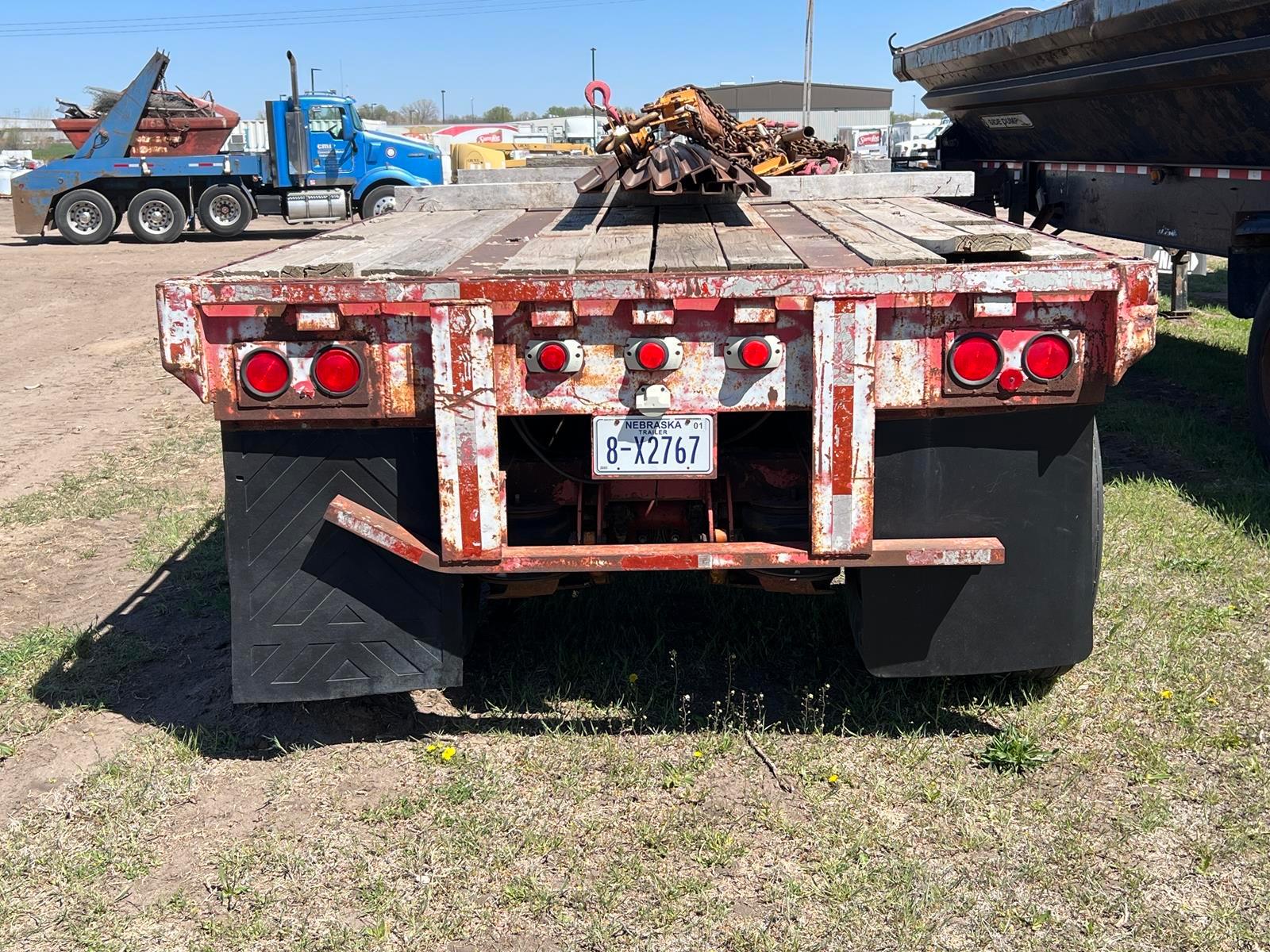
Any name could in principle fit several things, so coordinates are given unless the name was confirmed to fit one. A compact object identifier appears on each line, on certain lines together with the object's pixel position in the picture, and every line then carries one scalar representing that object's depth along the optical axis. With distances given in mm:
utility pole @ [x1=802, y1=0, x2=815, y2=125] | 24156
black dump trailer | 6227
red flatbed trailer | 3053
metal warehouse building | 56094
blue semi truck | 22500
